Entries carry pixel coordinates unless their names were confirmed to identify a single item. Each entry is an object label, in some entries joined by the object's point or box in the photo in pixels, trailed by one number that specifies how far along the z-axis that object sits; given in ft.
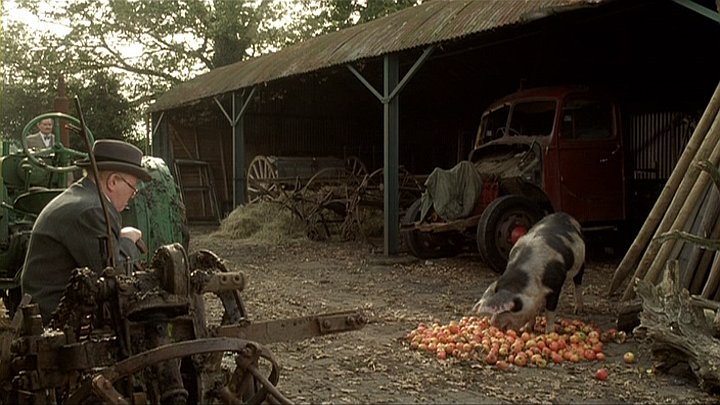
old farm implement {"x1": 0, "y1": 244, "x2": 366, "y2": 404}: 10.16
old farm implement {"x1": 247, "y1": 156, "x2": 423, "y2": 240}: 46.62
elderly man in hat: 12.78
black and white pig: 19.92
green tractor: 20.29
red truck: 34.37
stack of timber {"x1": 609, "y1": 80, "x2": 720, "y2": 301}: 21.26
